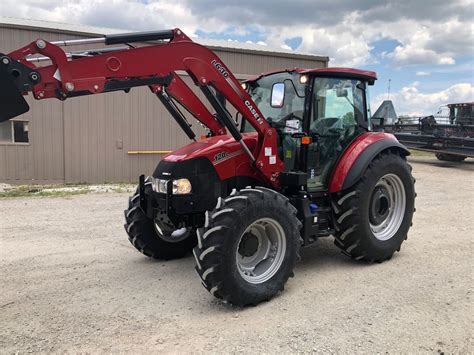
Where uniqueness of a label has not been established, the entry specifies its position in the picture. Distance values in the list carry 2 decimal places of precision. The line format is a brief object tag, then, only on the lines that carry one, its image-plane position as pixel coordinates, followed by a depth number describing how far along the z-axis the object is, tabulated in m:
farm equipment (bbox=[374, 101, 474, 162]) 16.75
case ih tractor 3.62
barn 11.56
